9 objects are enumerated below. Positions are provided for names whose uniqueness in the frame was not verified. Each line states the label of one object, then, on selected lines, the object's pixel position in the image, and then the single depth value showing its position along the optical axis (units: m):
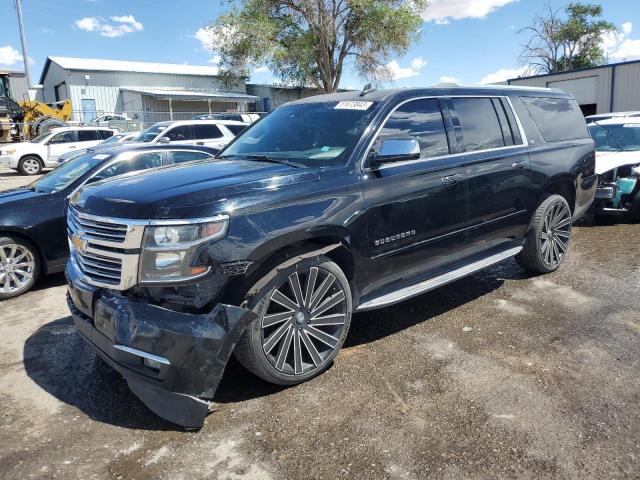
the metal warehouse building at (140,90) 38.78
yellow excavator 26.42
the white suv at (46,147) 19.09
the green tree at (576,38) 48.25
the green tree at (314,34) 34.19
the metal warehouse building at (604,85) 24.88
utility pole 39.25
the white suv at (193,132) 14.05
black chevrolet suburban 2.99
